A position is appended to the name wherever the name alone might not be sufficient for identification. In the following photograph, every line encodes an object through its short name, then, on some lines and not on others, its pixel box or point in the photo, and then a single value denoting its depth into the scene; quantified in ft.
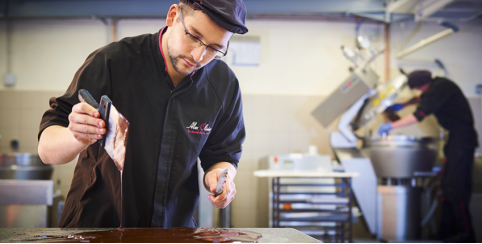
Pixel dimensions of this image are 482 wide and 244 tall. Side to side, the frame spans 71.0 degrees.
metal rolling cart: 9.25
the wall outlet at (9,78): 12.94
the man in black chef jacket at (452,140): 10.51
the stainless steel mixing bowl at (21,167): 9.82
